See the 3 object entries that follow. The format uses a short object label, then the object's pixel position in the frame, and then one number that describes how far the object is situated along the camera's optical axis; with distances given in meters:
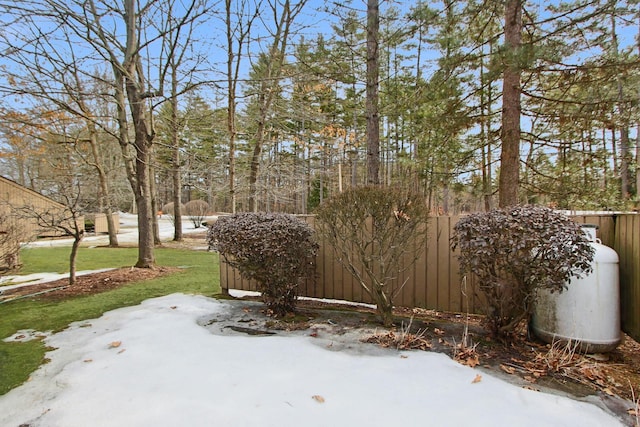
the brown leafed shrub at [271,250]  3.53
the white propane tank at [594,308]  2.63
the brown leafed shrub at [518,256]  2.48
